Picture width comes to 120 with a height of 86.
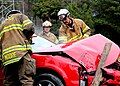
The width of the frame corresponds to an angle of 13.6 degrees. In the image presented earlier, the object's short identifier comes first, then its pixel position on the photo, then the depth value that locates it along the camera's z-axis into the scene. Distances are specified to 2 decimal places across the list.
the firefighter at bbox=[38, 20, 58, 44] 11.23
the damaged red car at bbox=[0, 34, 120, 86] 7.92
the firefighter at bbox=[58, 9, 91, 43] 9.69
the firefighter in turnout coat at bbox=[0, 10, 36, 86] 7.37
